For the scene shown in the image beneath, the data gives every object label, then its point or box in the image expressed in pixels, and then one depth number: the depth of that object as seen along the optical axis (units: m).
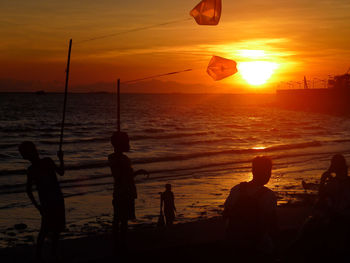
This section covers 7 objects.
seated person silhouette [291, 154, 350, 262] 4.81
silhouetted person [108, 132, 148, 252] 5.57
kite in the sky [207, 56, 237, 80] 8.86
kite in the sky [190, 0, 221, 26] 7.77
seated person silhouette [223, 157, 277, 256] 3.58
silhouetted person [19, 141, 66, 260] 5.27
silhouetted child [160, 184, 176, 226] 9.55
